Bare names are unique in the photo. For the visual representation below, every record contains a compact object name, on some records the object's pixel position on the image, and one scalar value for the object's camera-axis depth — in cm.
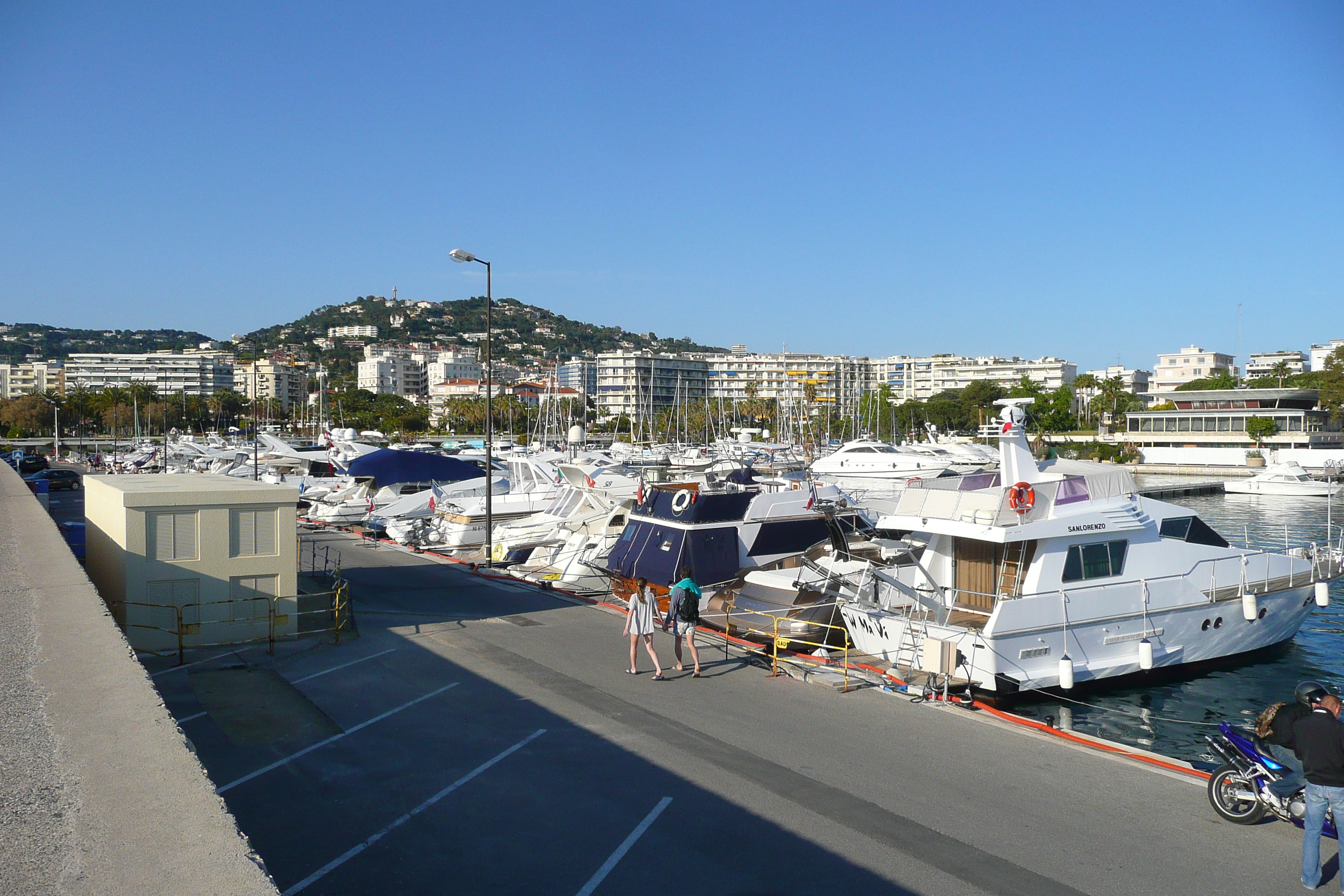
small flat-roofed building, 1330
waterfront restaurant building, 8888
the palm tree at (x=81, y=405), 12712
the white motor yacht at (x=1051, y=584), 1359
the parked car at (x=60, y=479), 4925
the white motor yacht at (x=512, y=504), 2884
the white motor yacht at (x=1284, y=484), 6209
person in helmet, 679
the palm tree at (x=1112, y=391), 12450
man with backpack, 1285
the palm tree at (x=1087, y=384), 13025
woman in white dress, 1253
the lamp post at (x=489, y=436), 2044
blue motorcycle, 748
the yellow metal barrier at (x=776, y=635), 1296
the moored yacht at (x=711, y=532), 1936
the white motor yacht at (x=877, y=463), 5388
